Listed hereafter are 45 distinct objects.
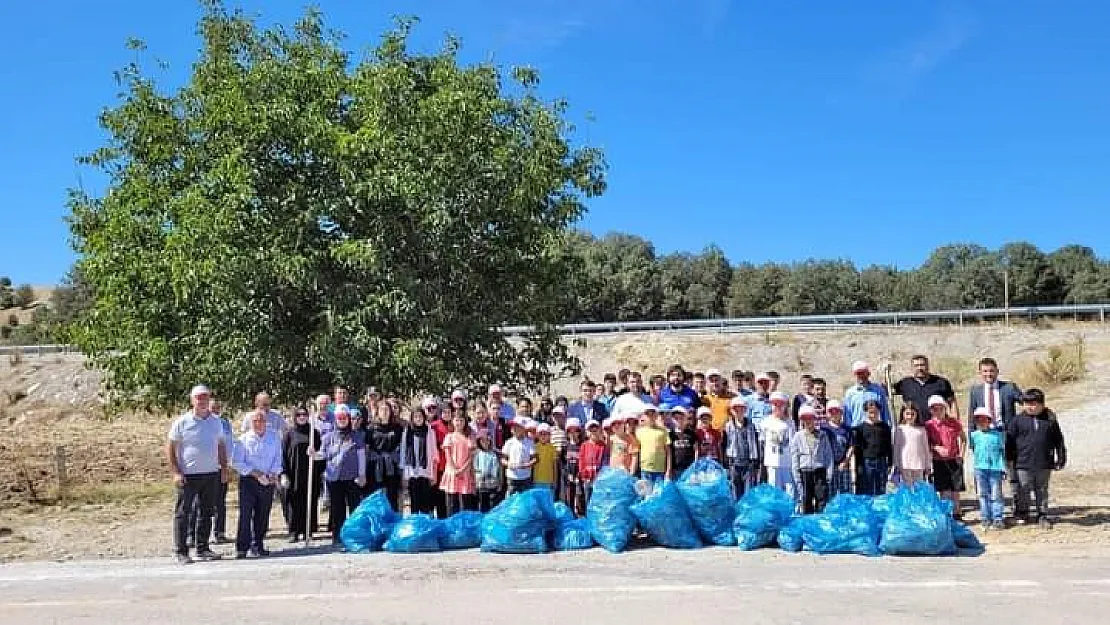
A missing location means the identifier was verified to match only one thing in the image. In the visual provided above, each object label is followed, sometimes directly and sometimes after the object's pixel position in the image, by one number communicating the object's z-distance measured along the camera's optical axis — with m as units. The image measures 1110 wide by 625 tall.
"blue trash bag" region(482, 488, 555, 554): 10.55
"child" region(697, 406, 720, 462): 12.02
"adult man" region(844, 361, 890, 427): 11.98
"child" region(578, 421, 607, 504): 11.83
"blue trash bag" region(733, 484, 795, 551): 10.53
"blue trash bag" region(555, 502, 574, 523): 11.02
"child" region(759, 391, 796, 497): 11.62
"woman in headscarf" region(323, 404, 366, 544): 11.46
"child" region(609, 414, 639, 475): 11.60
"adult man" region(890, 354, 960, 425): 11.73
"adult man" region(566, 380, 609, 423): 13.38
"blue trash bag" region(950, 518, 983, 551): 10.43
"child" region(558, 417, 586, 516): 12.05
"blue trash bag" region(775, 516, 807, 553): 10.40
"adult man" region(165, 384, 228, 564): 10.44
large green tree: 14.13
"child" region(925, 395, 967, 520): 11.46
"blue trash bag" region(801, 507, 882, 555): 10.16
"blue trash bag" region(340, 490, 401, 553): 10.95
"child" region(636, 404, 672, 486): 11.59
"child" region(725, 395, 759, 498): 11.95
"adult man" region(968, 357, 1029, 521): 11.55
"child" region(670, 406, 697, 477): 11.91
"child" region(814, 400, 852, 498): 11.62
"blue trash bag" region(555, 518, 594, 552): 10.77
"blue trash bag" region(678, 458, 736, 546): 10.80
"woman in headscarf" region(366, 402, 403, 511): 11.71
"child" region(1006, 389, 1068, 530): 11.18
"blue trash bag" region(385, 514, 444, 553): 10.84
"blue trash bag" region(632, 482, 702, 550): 10.66
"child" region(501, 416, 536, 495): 11.71
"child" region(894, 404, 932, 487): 11.34
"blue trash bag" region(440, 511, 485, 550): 11.07
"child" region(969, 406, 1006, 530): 11.16
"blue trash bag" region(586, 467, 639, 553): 10.61
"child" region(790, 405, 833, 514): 11.45
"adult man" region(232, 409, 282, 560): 10.75
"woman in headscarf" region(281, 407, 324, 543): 11.81
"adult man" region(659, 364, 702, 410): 13.00
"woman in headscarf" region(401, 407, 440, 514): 11.68
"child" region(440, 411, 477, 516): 11.54
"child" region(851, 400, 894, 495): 11.69
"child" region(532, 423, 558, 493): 11.89
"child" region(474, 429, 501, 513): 11.62
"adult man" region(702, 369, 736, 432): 12.64
